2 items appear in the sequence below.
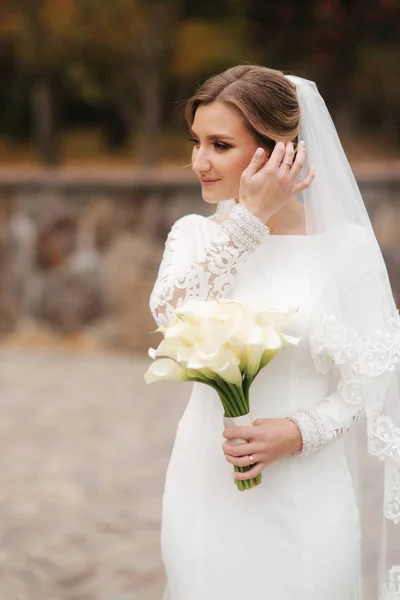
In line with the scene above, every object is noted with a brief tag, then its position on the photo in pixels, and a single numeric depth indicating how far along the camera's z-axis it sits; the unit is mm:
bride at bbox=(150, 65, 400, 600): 2070
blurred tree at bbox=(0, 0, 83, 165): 11031
